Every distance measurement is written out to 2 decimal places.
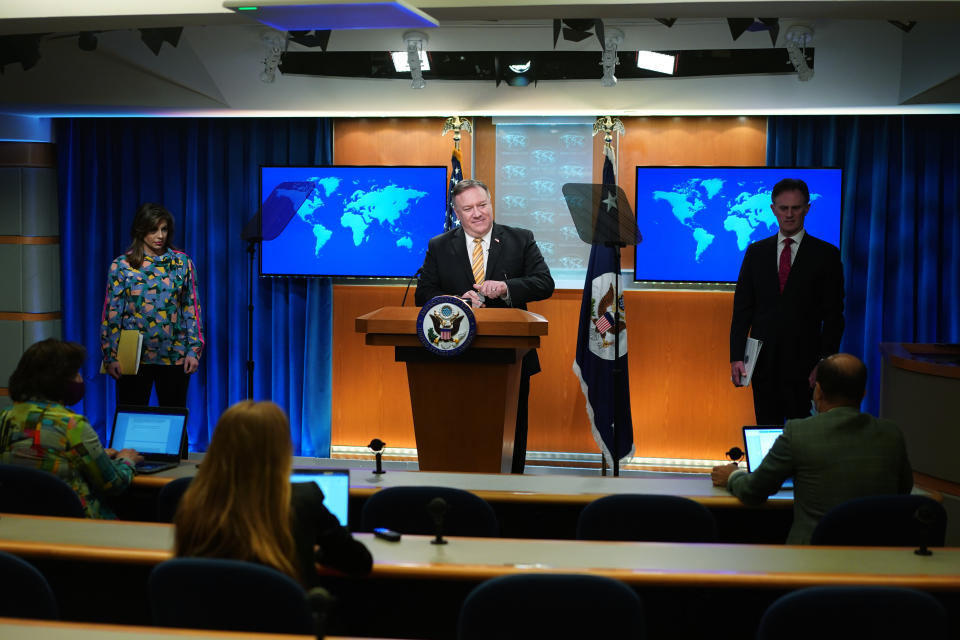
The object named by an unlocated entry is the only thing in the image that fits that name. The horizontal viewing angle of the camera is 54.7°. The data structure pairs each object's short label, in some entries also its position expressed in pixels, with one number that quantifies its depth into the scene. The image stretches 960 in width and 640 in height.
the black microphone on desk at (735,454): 3.54
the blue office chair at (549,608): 2.00
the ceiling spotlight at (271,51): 5.75
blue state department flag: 5.78
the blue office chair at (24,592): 2.22
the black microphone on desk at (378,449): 3.54
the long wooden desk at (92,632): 1.96
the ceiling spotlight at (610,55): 5.55
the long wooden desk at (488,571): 2.38
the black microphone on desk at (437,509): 2.40
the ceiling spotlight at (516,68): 6.15
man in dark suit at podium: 4.84
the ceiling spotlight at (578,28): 5.28
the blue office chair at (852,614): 2.00
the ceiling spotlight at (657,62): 6.03
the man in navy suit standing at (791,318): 4.93
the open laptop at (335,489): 2.75
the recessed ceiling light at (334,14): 3.37
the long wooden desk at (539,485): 3.37
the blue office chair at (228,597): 2.03
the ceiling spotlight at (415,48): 5.60
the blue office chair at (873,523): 2.78
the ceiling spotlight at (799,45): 5.42
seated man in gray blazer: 2.95
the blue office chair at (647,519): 2.90
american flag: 6.21
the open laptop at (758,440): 3.62
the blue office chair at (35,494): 3.02
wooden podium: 4.09
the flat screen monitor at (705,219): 6.21
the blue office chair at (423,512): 2.94
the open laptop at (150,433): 3.89
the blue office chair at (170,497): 3.08
